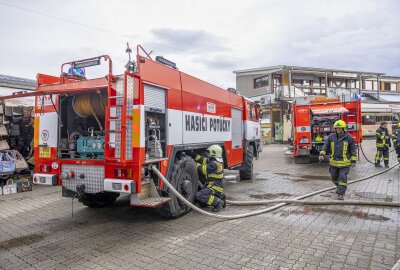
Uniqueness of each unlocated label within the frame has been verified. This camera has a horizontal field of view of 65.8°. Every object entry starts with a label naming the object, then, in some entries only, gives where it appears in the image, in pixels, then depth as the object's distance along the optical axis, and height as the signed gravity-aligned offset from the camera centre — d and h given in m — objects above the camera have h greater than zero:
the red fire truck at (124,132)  4.40 +0.13
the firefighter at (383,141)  11.15 -0.13
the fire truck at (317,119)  12.75 +0.80
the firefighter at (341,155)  6.60 -0.37
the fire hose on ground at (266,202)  4.87 -1.25
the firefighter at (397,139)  10.98 -0.04
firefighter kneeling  5.79 -0.79
